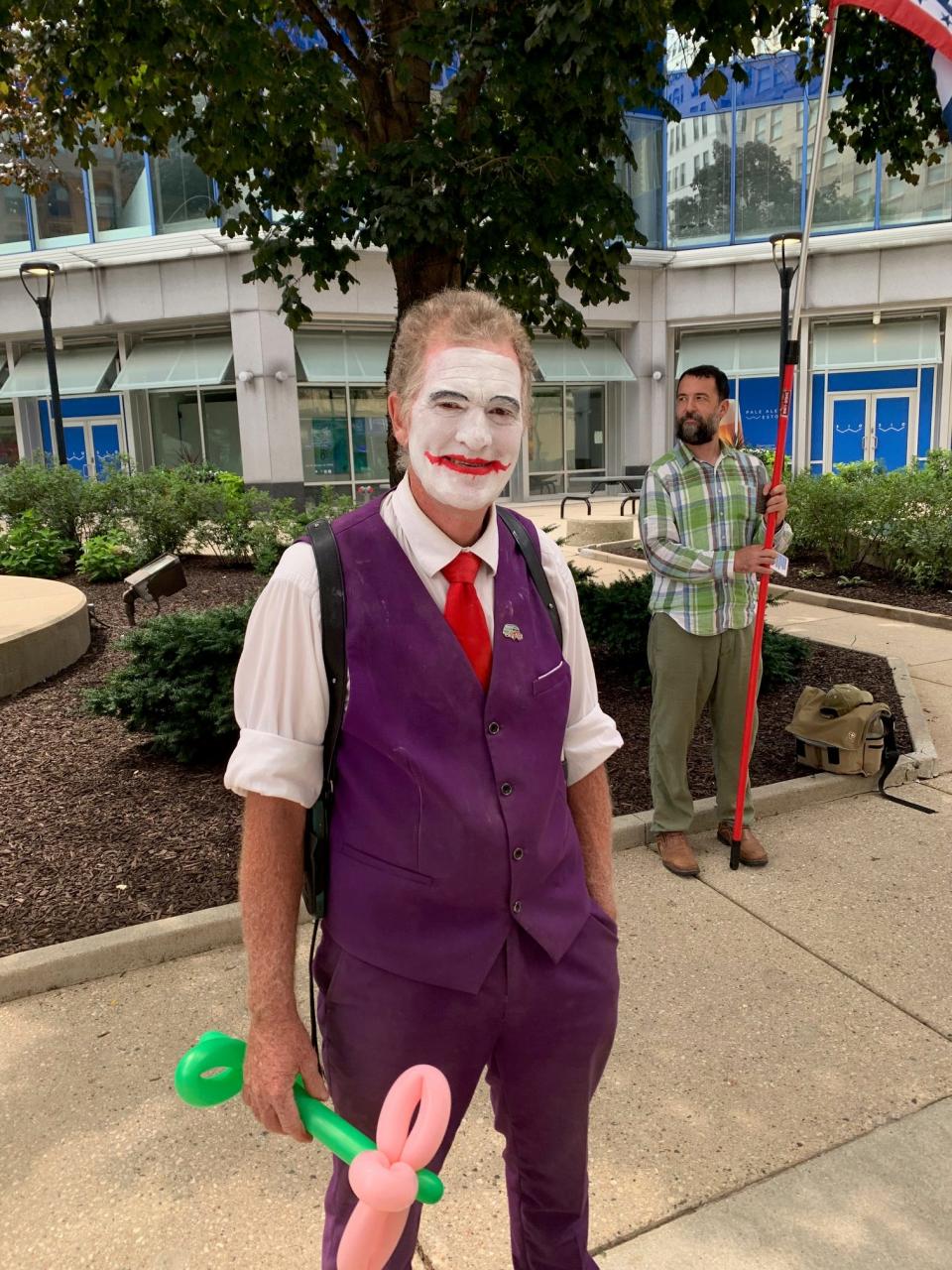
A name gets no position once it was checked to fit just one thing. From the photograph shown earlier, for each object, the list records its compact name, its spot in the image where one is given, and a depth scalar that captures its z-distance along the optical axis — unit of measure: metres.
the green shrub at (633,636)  7.01
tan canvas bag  5.27
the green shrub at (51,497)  12.95
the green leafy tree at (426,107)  4.81
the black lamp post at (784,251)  16.59
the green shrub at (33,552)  12.16
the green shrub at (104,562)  11.63
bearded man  4.27
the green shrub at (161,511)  12.18
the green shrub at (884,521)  10.84
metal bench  25.99
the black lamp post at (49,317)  15.60
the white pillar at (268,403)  23.16
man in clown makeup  1.62
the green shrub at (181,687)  5.31
